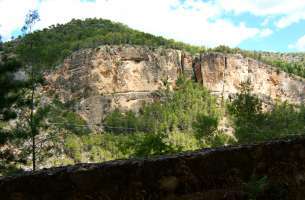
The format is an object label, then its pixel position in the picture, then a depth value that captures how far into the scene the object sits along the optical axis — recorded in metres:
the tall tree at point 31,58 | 15.61
